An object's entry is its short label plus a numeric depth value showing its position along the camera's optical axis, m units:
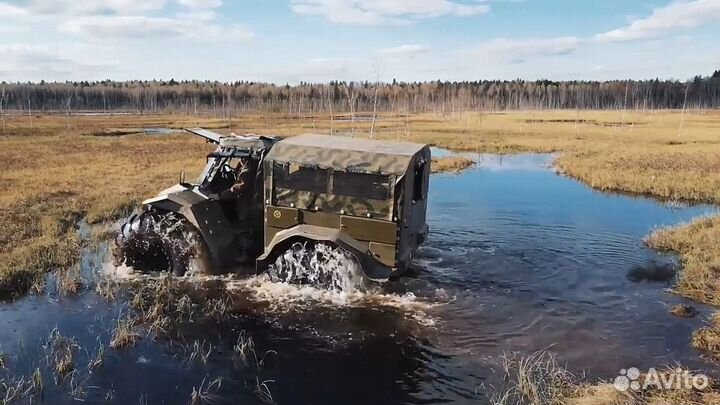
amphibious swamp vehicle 11.09
